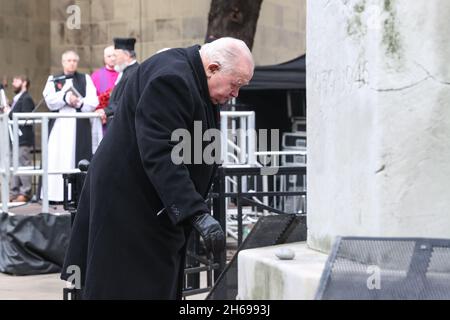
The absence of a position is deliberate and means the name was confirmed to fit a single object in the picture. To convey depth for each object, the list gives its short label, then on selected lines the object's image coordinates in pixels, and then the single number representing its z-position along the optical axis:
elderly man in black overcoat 8.48
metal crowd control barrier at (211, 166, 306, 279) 14.70
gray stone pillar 7.16
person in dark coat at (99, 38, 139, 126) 20.05
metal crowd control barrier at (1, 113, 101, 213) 17.84
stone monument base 7.18
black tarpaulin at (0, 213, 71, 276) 18.11
